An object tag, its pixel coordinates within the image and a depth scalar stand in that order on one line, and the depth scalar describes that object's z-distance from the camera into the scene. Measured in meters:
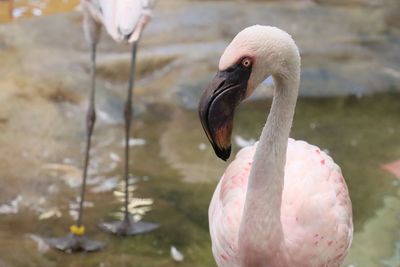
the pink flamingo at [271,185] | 2.40
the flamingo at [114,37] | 3.73
